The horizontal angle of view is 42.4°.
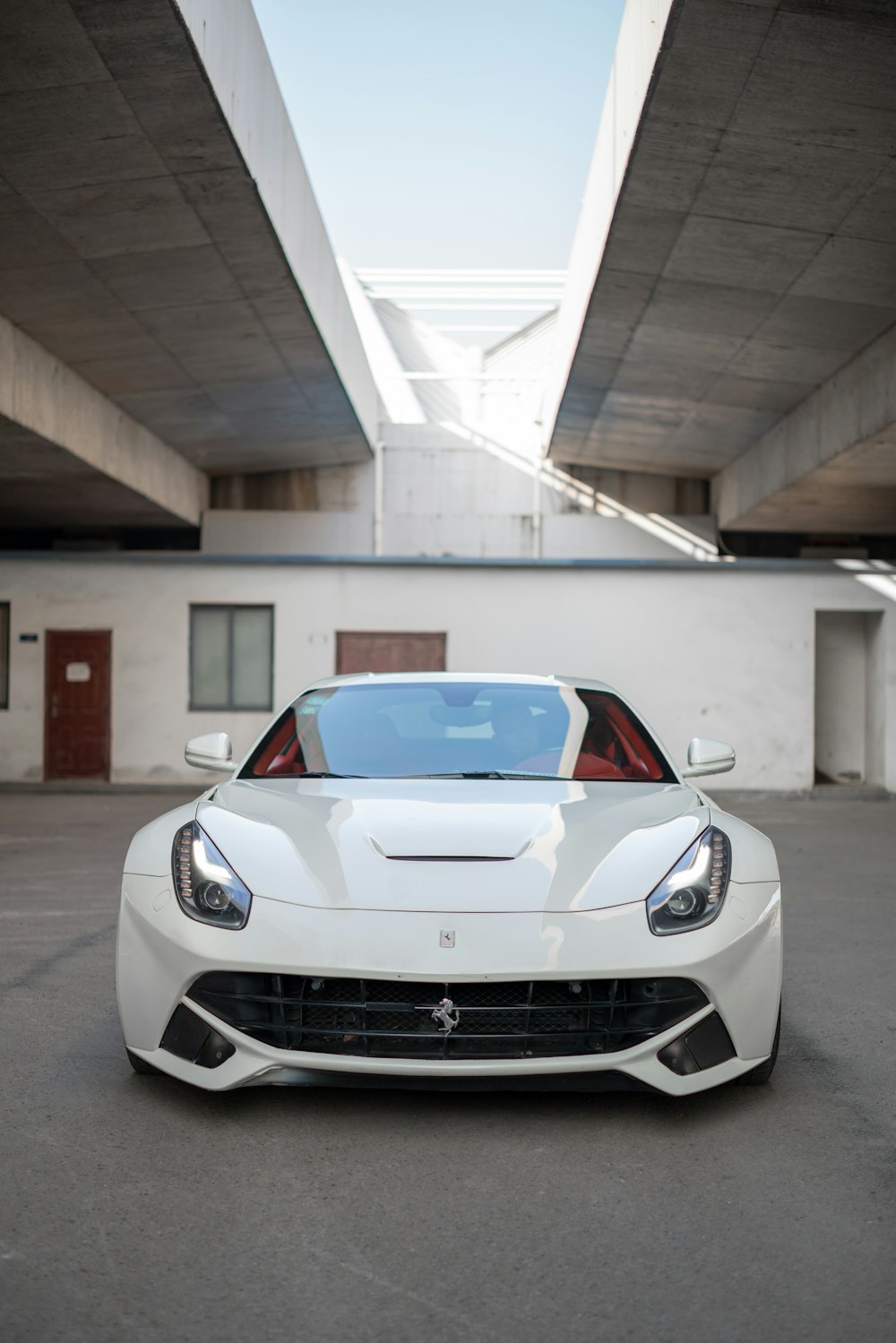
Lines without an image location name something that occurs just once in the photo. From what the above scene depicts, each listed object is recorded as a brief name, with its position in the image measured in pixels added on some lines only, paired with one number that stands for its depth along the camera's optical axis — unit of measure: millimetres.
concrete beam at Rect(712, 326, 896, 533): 12393
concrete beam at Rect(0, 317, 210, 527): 11891
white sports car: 3092
